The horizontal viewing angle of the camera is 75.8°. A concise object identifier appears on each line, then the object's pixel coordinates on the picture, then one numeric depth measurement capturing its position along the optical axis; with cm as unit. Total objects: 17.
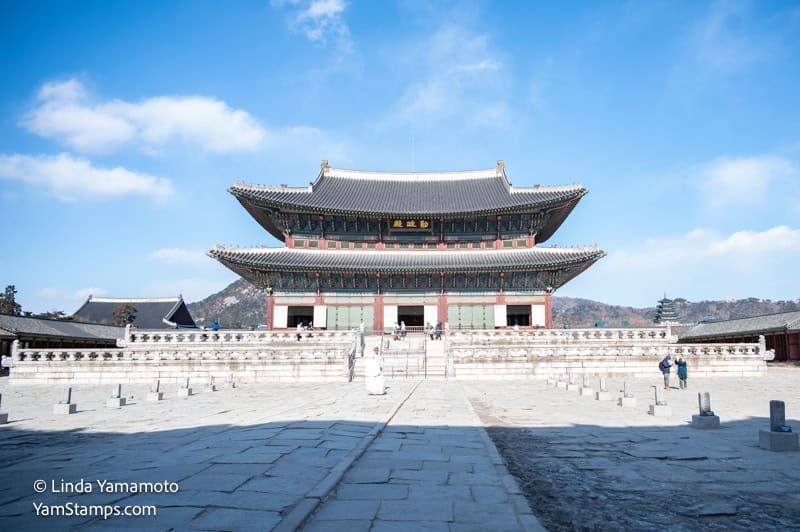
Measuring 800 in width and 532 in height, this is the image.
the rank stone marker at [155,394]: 1645
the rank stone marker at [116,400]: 1480
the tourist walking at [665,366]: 1938
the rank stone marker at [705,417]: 1052
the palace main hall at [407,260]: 3591
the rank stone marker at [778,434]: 839
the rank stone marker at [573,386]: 1892
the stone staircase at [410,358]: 2420
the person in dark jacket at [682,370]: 1942
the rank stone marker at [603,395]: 1584
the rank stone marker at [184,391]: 1738
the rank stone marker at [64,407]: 1341
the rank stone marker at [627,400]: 1423
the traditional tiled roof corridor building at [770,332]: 3375
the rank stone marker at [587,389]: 1733
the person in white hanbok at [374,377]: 1589
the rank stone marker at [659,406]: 1228
